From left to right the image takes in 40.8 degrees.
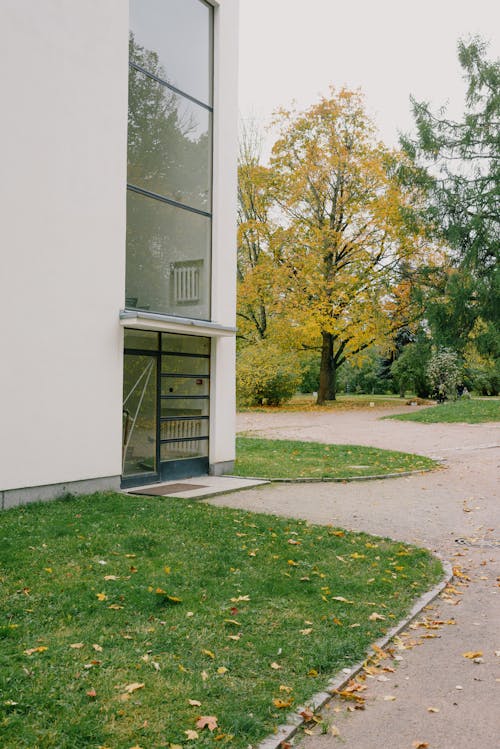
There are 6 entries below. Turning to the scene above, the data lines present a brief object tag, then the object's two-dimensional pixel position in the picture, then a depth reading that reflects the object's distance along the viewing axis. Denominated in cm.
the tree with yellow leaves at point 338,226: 3055
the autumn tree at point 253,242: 3238
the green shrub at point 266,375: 3064
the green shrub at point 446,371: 3028
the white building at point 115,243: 867
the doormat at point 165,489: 1031
